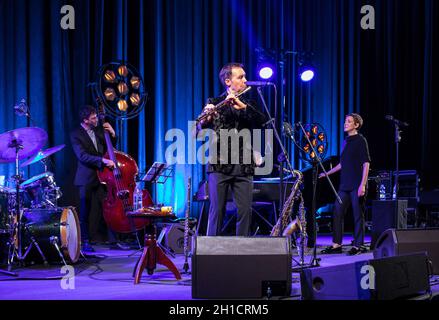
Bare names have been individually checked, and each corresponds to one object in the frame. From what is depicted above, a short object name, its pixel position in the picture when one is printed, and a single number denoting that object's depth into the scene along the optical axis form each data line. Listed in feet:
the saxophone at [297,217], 18.89
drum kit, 18.47
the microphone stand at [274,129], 15.19
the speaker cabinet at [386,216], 24.53
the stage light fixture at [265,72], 31.24
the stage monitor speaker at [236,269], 12.51
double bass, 22.80
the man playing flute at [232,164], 14.99
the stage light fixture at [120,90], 26.71
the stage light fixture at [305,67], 33.47
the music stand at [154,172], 23.72
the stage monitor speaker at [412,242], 15.61
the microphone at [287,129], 17.40
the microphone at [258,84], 14.99
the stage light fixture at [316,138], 34.53
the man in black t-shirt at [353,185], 23.72
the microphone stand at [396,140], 29.43
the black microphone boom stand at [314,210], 17.75
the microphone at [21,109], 20.90
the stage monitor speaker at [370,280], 11.19
